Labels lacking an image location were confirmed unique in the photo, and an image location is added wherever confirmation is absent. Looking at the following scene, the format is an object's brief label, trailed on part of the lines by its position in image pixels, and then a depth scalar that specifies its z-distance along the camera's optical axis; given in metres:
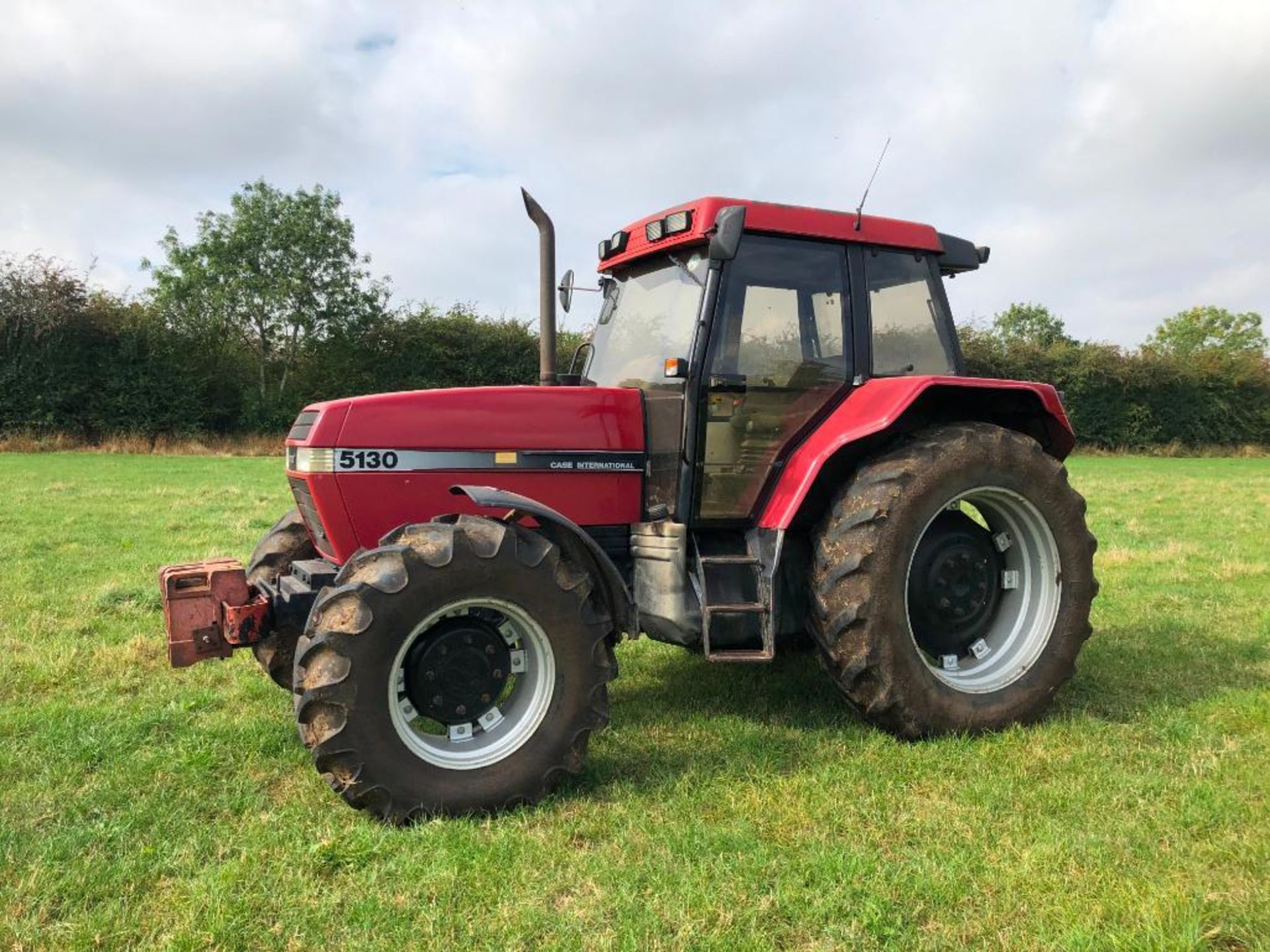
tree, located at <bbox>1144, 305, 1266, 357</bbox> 68.12
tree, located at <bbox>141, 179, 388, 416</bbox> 26.64
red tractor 3.39
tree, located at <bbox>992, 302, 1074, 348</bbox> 70.12
